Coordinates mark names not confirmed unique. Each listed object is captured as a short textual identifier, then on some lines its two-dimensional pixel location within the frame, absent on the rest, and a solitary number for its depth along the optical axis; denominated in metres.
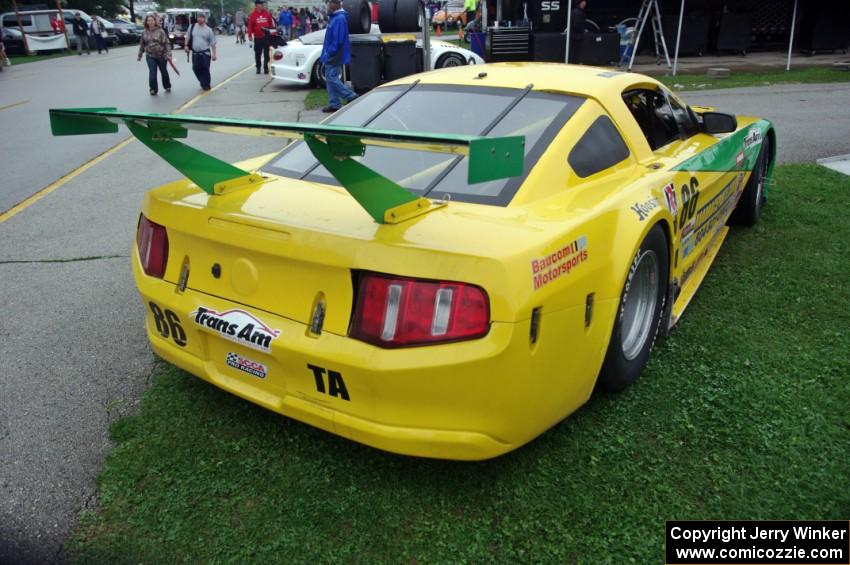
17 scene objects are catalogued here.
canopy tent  14.42
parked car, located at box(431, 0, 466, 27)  40.09
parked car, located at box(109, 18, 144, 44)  39.78
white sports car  14.02
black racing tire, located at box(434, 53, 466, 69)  14.06
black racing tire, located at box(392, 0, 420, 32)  12.59
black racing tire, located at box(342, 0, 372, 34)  12.68
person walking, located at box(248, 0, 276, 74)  16.75
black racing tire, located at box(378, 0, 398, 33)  12.71
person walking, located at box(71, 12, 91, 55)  32.41
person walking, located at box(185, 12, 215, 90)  14.20
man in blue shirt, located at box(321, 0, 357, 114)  10.43
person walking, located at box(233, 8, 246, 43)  38.64
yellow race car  2.09
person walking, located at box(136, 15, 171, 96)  13.77
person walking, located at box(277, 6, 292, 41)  33.75
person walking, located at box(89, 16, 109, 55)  31.42
